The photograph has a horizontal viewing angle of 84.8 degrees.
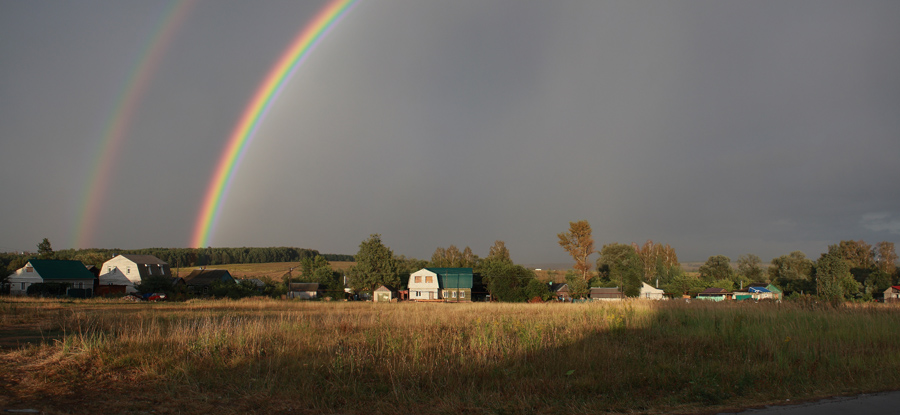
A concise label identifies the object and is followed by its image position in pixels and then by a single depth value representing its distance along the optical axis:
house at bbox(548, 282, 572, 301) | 83.50
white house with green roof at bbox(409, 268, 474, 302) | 79.44
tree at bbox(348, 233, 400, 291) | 77.12
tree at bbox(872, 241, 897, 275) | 103.94
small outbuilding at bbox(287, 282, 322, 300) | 79.79
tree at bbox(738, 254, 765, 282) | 120.94
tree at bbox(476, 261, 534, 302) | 66.69
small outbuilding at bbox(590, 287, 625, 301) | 83.71
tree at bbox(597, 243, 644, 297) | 83.93
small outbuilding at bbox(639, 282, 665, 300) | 90.26
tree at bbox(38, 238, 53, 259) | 108.75
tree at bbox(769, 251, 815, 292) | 84.88
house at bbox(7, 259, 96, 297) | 67.31
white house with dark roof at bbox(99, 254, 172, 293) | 81.38
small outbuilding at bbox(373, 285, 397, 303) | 77.19
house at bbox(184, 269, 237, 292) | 79.94
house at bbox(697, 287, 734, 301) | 83.27
